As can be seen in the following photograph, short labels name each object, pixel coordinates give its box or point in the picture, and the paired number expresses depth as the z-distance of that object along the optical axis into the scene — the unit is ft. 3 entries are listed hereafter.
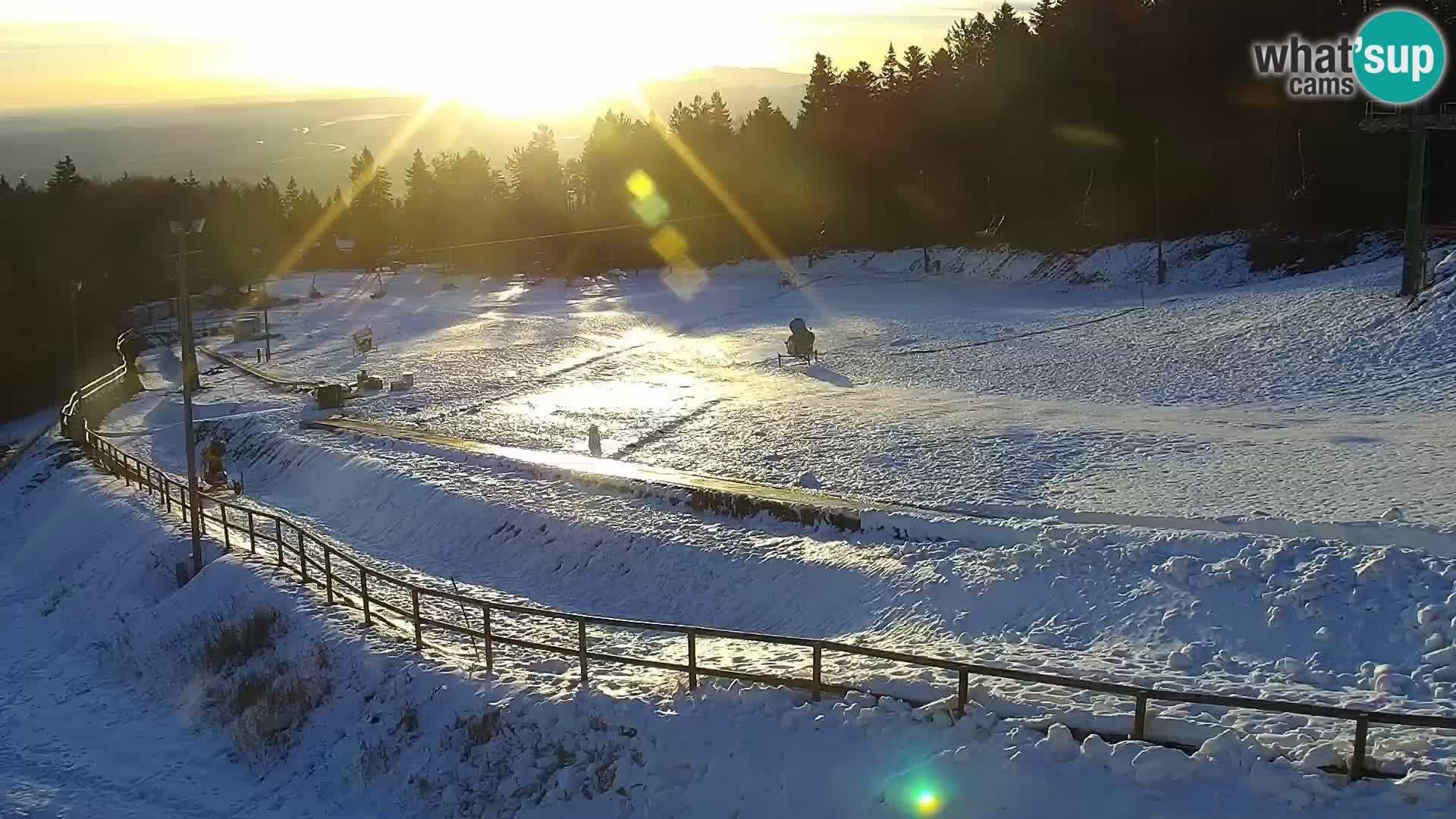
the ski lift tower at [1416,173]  107.24
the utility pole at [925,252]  226.38
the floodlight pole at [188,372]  67.21
